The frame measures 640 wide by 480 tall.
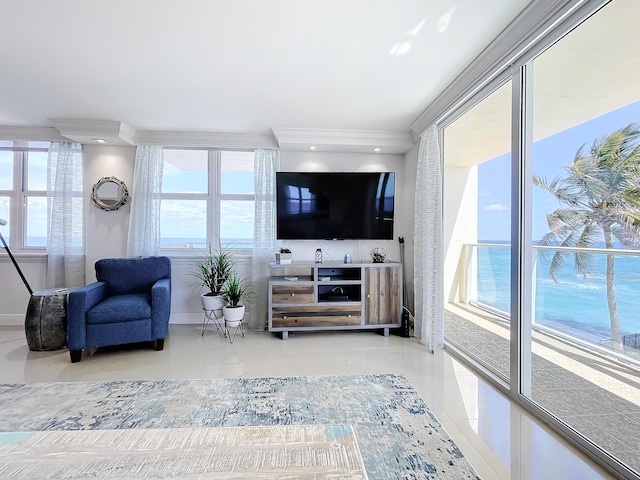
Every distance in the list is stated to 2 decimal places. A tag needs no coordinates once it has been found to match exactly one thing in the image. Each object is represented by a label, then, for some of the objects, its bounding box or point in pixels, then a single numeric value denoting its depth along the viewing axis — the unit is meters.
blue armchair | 2.84
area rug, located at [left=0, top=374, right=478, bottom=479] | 1.65
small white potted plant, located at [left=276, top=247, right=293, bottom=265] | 3.73
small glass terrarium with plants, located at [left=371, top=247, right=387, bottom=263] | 3.84
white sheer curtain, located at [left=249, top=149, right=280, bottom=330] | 3.95
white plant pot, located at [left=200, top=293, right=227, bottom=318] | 3.54
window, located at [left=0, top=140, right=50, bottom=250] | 4.00
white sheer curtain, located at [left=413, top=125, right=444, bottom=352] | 3.17
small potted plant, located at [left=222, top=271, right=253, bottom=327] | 3.48
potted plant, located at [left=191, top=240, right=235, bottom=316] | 3.57
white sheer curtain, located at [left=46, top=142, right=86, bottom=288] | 3.86
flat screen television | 3.88
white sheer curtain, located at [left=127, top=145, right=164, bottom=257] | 3.94
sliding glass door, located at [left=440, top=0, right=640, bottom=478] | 1.74
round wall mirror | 3.96
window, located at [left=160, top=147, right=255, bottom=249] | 4.13
